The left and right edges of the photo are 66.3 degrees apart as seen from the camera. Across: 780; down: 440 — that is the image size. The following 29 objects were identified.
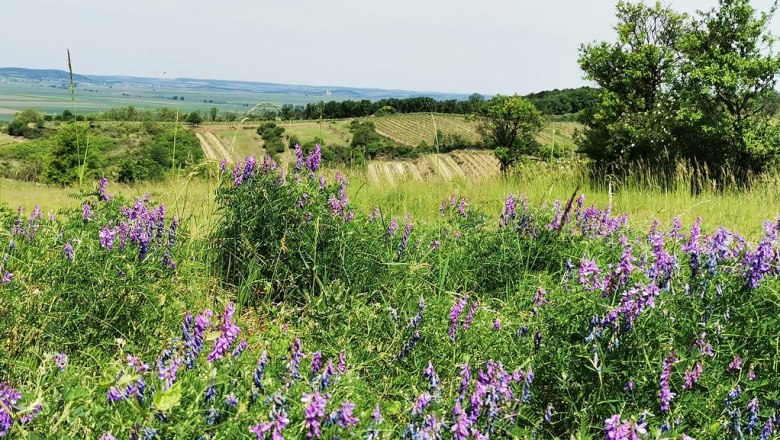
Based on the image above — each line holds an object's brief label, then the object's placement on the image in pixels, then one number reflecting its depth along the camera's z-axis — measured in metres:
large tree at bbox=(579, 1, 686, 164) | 16.19
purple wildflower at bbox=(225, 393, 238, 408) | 1.71
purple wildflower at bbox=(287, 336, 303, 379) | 1.94
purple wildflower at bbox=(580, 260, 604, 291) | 2.37
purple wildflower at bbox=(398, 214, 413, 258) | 3.91
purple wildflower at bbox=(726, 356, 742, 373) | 2.25
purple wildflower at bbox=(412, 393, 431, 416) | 1.75
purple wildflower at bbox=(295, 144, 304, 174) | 4.09
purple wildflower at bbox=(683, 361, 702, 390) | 2.17
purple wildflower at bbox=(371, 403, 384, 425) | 1.74
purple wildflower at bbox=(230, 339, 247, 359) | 2.04
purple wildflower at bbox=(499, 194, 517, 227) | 4.26
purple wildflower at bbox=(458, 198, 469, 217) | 4.80
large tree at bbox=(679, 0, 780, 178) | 12.27
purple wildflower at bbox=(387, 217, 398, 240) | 4.17
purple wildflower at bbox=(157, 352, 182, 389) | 1.78
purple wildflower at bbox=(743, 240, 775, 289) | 2.41
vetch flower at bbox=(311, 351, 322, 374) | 2.01
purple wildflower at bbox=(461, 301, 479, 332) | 2.79
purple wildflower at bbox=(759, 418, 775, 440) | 2.06
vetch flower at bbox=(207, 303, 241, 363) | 1.86
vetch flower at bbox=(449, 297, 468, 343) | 2.68
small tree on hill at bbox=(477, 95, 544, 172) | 60.72
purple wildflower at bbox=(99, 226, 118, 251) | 2.90
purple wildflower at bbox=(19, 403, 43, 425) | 1.73
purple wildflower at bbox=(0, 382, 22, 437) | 1.61
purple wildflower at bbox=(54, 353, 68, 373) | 2.20
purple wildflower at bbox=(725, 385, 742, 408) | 2.15
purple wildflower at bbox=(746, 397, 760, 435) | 2.09
